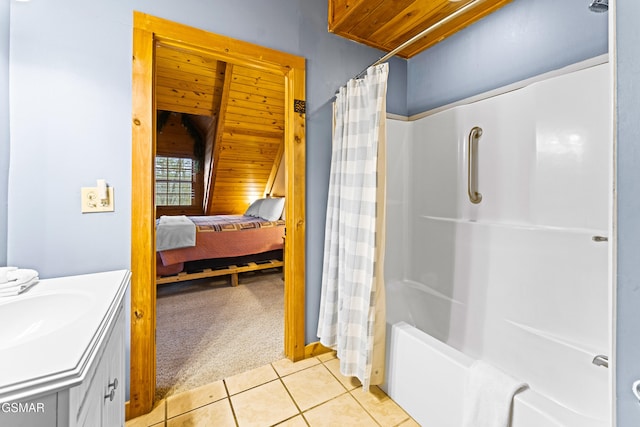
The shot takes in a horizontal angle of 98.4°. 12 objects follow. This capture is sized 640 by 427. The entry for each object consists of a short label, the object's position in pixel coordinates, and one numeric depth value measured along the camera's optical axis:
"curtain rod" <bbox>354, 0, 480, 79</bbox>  1.13
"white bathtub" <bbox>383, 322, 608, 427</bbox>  0.89
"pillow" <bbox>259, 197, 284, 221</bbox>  3.95
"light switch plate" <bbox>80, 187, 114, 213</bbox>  1.29
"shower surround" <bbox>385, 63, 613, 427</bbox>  1.24
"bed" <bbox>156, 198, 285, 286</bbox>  2.97
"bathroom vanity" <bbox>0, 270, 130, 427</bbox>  0.54
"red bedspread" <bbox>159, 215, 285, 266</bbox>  3.05
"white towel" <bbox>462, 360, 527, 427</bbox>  0.96
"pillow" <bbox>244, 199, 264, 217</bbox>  4.50
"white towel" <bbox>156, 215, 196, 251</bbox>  2.91
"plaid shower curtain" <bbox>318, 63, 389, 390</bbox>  1.43
